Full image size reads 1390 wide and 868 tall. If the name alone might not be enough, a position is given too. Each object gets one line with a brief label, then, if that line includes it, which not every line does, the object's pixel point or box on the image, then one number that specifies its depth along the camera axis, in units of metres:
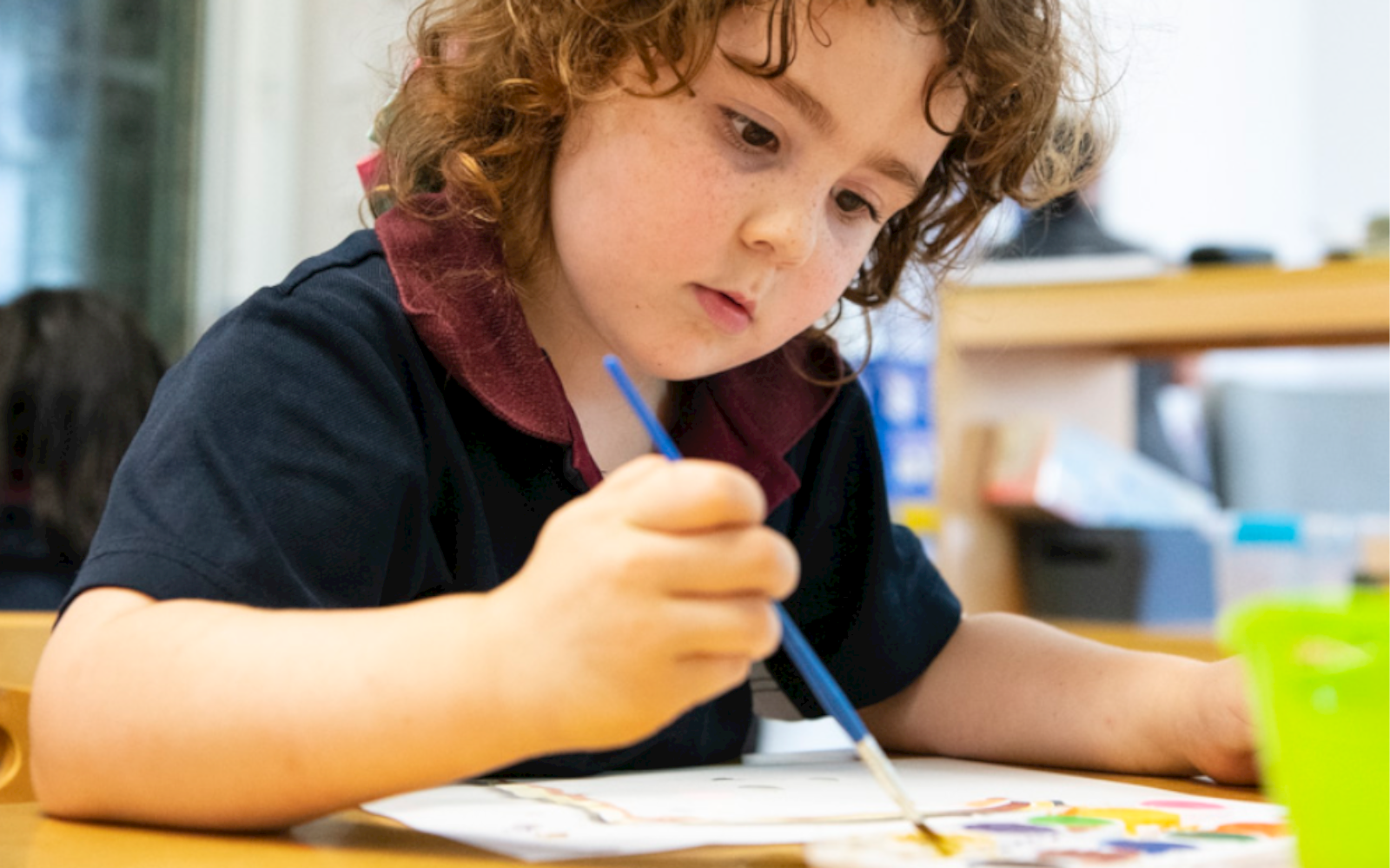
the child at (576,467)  0.38
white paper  0.46
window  2.33
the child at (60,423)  1.43
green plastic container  0.34
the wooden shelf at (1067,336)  1.57
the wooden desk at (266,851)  0.41
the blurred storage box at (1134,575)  1.74
